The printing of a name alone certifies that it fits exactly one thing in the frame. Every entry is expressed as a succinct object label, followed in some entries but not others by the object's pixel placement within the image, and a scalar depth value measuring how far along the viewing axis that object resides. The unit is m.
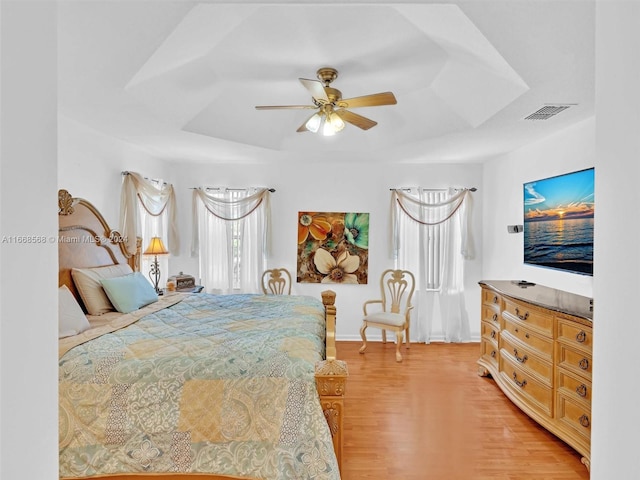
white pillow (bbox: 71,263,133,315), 2.98
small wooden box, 4.61
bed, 1.81
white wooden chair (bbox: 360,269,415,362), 4.59
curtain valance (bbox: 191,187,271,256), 5.22
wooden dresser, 2.43
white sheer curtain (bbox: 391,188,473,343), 5.18
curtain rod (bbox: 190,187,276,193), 5.29
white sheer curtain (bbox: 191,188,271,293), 5.25
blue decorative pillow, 3.05
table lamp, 4.19
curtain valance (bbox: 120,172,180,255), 4.02
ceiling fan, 2.47
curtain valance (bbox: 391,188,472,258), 5.15
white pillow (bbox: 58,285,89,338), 2.35
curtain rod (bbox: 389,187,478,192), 5.18
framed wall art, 5.28
